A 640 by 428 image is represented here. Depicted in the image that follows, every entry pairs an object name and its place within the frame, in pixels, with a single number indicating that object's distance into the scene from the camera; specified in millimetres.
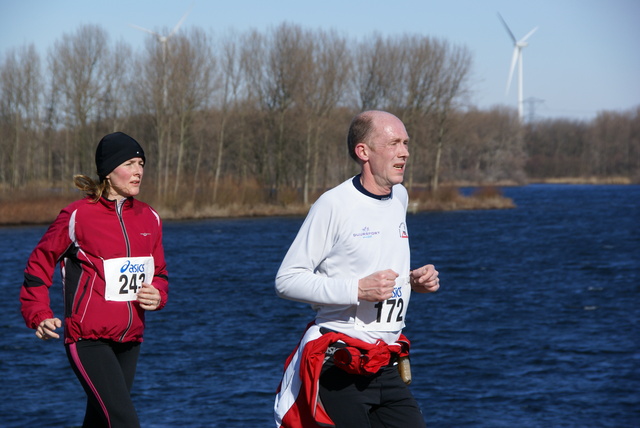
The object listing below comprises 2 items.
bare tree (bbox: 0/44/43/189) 63938
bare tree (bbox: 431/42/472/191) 67750
